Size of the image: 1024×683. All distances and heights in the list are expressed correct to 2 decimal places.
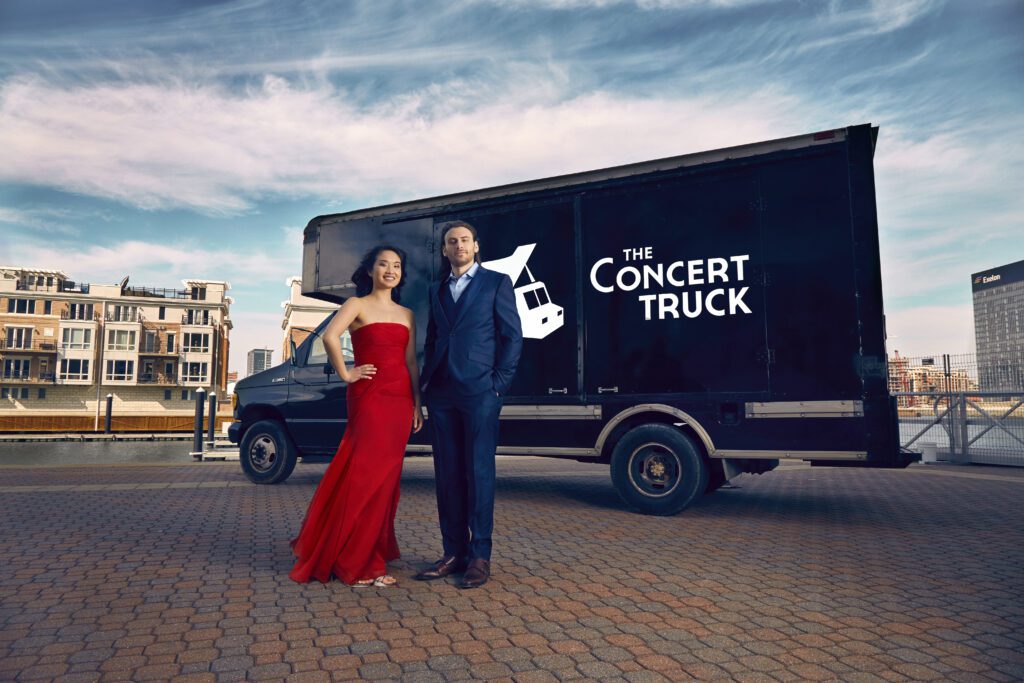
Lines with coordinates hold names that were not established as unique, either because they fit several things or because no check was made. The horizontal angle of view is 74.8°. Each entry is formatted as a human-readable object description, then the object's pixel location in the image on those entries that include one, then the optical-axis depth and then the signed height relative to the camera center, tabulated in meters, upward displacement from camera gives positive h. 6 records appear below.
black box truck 5.70 +0.79
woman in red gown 3.95 -0.30
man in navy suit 3.97 +0.06
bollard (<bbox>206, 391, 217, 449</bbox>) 14.14 -0.33
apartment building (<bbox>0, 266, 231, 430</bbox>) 59.16 +5.13
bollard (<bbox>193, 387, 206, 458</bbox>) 13.09 -0.57
